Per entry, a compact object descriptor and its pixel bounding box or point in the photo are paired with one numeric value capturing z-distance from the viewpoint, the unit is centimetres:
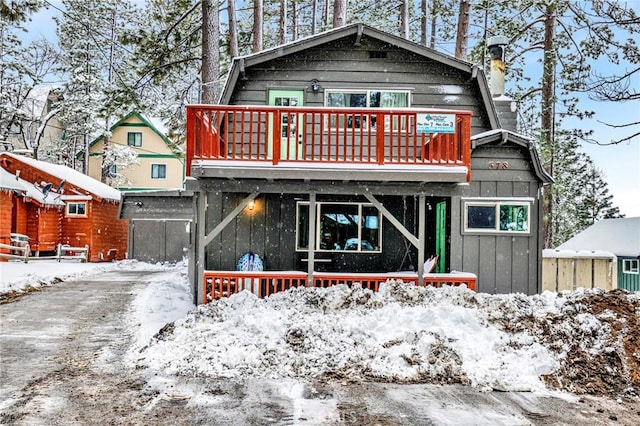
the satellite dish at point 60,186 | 2231
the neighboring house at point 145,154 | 3488
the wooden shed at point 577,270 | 1184
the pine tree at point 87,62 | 2973
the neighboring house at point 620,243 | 1808
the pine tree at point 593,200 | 3875
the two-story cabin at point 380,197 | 1104
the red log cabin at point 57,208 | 2219
